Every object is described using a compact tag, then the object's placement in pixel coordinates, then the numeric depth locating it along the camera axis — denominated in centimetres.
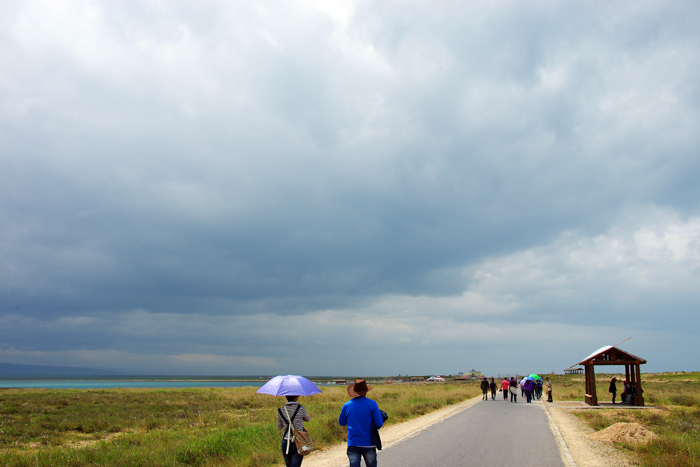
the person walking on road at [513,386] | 3269
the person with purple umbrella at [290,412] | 676
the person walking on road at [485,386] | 3622
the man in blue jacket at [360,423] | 655
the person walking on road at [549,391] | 3166
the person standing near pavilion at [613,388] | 2911
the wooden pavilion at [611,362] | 2680
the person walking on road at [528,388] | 3152
